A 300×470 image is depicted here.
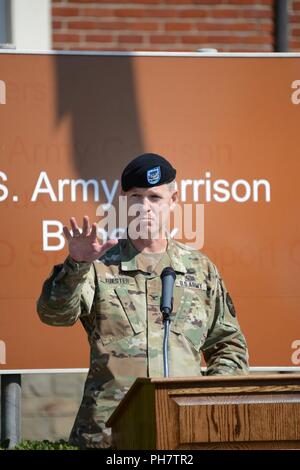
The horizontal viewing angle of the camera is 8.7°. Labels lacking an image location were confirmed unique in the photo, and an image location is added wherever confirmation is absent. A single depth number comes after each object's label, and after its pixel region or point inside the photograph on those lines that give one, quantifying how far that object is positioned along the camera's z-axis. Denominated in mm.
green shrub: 7917
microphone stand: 7627
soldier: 8294
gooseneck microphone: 7640
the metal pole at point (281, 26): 13428
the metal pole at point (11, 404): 11171
